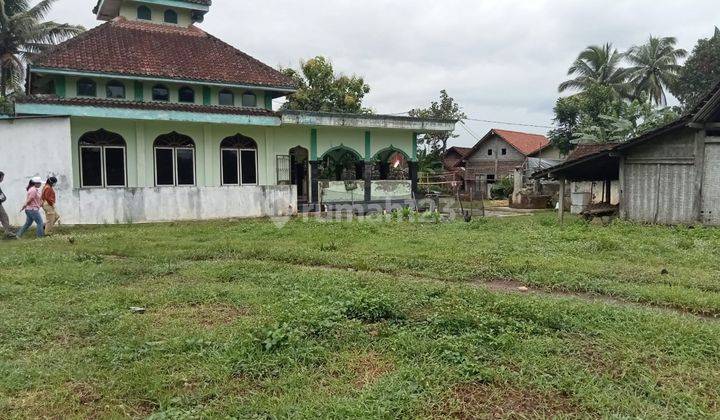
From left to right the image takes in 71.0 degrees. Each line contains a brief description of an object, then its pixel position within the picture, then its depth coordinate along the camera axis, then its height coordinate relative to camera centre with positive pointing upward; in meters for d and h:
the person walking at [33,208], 12.02 -0.58
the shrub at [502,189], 33.50 -0.65
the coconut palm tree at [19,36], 27.88 +8.38
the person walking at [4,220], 12.00 -0.87
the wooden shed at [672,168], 13.23 +0.27
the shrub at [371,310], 5.15 -1.34
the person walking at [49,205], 12.66 -0.54
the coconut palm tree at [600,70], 36.44 +7.95
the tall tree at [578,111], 31.25 +4.34
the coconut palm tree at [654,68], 36.88 +8.06
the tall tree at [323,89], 30.53 +5.61
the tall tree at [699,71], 33.69 +7.29
